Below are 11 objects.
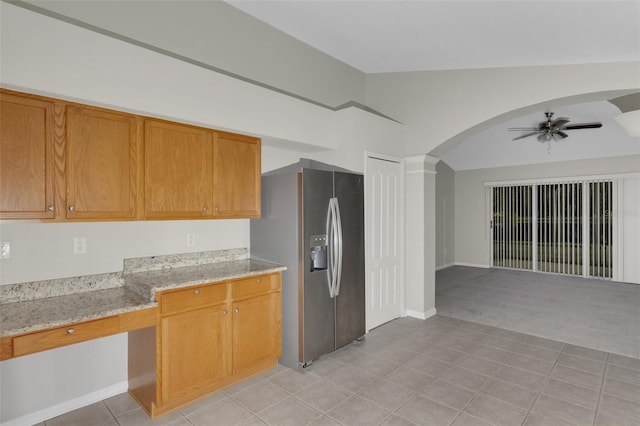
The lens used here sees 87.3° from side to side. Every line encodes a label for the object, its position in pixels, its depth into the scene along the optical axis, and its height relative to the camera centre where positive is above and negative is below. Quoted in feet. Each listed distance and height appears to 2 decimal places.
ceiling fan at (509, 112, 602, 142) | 17.21 +4.57
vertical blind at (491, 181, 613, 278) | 23.38 -1.03
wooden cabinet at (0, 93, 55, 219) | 6.38 +1.20
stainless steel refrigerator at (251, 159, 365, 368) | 10.29 -1.15
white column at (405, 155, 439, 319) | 14.71 -0.94
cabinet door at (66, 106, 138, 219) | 7.16 +1.21
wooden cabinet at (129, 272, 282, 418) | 7.85 -3.29
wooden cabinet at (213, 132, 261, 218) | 9.68 +1.25
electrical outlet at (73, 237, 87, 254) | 8.20 -0.66
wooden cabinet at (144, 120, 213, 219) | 8.34 +1.22
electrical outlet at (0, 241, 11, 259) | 7.25 -0.66
